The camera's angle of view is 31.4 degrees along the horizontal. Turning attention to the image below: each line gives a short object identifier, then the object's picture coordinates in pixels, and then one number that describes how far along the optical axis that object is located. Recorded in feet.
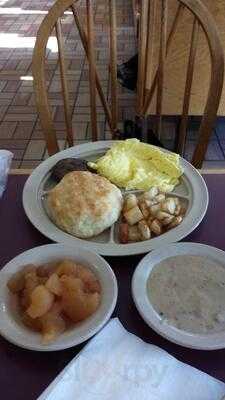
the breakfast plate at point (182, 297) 1.56
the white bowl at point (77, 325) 1.53
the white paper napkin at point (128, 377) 1.40
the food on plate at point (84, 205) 2.10
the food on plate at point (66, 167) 2.50
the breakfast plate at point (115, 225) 2.04
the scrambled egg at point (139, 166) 2.54
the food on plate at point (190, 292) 1.61
